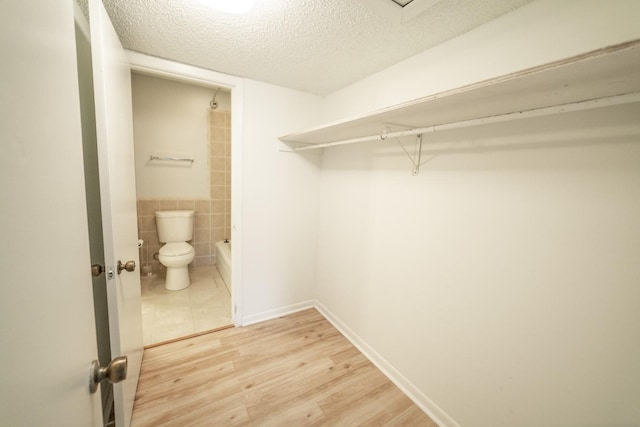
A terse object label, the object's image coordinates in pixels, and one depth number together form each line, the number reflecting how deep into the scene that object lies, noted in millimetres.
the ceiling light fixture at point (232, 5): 1082
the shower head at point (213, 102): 3158
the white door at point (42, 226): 341
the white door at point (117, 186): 991
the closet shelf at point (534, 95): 619
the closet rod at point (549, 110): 746
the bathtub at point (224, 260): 2840
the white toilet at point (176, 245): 2695
